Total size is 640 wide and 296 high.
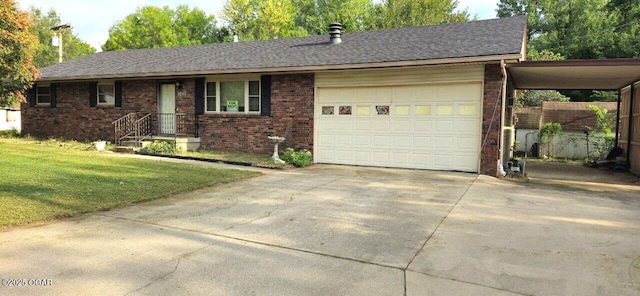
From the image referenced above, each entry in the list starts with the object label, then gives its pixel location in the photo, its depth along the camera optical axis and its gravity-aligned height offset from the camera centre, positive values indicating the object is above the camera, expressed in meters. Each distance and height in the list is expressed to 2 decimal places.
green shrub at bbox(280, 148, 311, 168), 11.19 -0.91
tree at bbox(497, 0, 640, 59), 28.67 +8.02
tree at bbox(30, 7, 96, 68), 47.72 +9.69
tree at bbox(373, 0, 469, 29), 32.75 +8.97
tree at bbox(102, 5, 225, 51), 46.00 +10.68
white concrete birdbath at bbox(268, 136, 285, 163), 11.25 -0.72
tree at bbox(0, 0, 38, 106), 11.24 +2.12
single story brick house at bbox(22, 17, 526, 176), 10.09 +0.85
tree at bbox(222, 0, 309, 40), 41.69 +10.81
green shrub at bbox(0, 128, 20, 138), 17.17 -0.57
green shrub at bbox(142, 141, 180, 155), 12.87 -0.81
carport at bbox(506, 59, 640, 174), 9.27 +1.38
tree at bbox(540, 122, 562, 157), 17.02 -0.22
